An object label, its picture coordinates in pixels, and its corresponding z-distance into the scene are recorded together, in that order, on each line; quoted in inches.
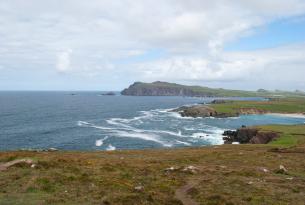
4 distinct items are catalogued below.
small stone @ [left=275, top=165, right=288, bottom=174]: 1566.2
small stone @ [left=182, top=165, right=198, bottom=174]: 1537.9
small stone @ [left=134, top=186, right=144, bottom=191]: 1187.9
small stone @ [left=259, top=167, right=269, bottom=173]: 1584.2
